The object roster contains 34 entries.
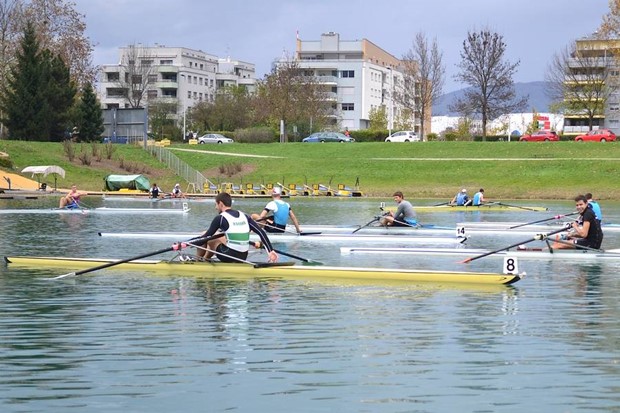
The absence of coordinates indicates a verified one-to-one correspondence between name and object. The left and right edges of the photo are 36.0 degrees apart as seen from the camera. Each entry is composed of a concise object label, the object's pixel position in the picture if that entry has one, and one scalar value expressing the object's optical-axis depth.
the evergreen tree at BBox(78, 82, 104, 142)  82.19
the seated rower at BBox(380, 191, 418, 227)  30.52
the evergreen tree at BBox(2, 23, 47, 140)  75.19
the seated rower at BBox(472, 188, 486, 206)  47.31
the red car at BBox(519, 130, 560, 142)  89.69
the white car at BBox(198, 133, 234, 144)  98.50
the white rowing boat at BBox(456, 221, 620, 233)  33.06
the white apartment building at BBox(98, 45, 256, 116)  151.00
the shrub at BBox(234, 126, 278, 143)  96.44
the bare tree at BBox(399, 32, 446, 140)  103.38
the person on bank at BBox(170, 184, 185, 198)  59.47
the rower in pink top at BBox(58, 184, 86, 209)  43.03
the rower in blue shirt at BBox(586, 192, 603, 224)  23.83
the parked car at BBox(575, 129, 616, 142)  85.83
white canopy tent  62.74
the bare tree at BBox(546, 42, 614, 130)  105.81
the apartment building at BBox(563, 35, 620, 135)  105.50
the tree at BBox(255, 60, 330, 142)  101.44
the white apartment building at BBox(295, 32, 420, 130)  144.50
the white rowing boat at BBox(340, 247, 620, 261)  23.08
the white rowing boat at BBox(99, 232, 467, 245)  28.03
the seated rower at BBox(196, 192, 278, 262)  18.81
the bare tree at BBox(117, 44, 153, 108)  128.24
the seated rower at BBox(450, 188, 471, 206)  47.31
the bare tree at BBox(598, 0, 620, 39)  70.00
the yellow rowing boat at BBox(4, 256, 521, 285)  18.28
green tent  64.25
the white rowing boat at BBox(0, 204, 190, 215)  42.69
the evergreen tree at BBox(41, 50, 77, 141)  76.00
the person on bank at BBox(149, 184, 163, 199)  58.56
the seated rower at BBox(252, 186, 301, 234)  27.30
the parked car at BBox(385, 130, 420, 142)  97.50
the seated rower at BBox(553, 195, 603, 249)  23.02
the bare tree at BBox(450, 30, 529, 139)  90.25
